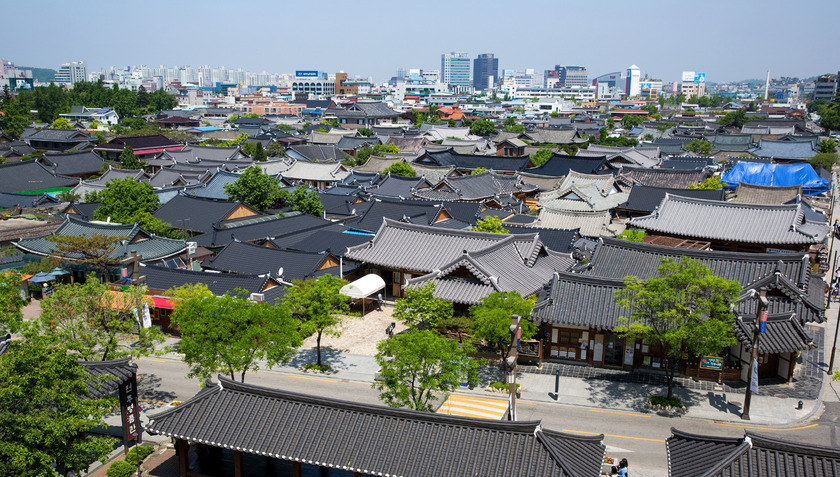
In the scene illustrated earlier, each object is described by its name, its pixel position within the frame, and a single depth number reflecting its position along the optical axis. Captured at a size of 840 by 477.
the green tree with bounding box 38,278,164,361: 24.08
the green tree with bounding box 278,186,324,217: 56.16
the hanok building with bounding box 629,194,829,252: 41.56
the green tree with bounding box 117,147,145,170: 80.81
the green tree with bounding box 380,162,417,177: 76.38
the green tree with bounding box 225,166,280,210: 56.91
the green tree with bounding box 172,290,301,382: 23.19
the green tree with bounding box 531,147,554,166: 87.69
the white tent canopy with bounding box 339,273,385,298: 35.40
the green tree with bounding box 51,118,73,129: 119.25
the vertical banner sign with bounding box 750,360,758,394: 23.84
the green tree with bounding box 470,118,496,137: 136.12
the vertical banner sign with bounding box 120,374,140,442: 22.03
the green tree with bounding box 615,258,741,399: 23.75
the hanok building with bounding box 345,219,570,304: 32.44
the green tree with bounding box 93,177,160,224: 51.69
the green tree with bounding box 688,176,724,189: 62.84
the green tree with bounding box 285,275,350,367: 27.80
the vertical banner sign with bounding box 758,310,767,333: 23.36
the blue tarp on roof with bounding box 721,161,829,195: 68.94
